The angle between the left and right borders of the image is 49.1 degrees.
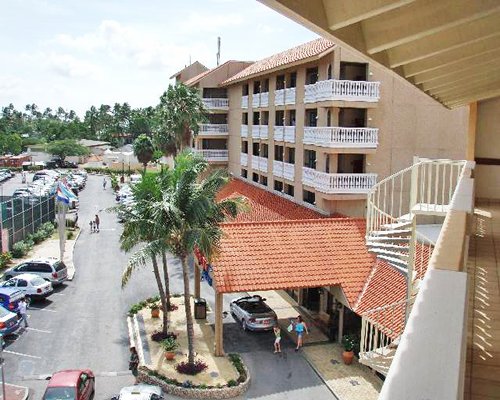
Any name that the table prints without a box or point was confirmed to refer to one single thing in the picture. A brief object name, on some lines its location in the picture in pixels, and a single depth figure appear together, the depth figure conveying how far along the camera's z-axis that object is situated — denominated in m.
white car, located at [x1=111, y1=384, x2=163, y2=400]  16.16
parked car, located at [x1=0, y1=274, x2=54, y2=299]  25.83
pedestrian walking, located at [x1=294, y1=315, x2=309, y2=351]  20.73
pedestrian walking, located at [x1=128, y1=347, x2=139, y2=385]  19.02
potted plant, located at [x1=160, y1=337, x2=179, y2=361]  19.58
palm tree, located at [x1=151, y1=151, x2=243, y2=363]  17.94
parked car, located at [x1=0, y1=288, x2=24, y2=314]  23.42
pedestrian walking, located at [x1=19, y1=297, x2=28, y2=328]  22.89
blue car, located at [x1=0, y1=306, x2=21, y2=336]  21.09
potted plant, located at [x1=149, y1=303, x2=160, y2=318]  23.83
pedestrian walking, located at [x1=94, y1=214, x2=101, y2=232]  43.56
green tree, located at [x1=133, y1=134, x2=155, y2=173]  71.50
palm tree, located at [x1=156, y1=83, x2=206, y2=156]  42.50
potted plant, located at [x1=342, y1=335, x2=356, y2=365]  19.61
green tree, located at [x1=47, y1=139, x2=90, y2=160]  95.12
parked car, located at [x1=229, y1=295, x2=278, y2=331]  22.34
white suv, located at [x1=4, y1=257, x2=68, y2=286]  28.06
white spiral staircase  14.07
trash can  24.00
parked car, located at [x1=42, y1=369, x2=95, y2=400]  15.96
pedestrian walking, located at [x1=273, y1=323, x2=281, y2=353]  20.67
